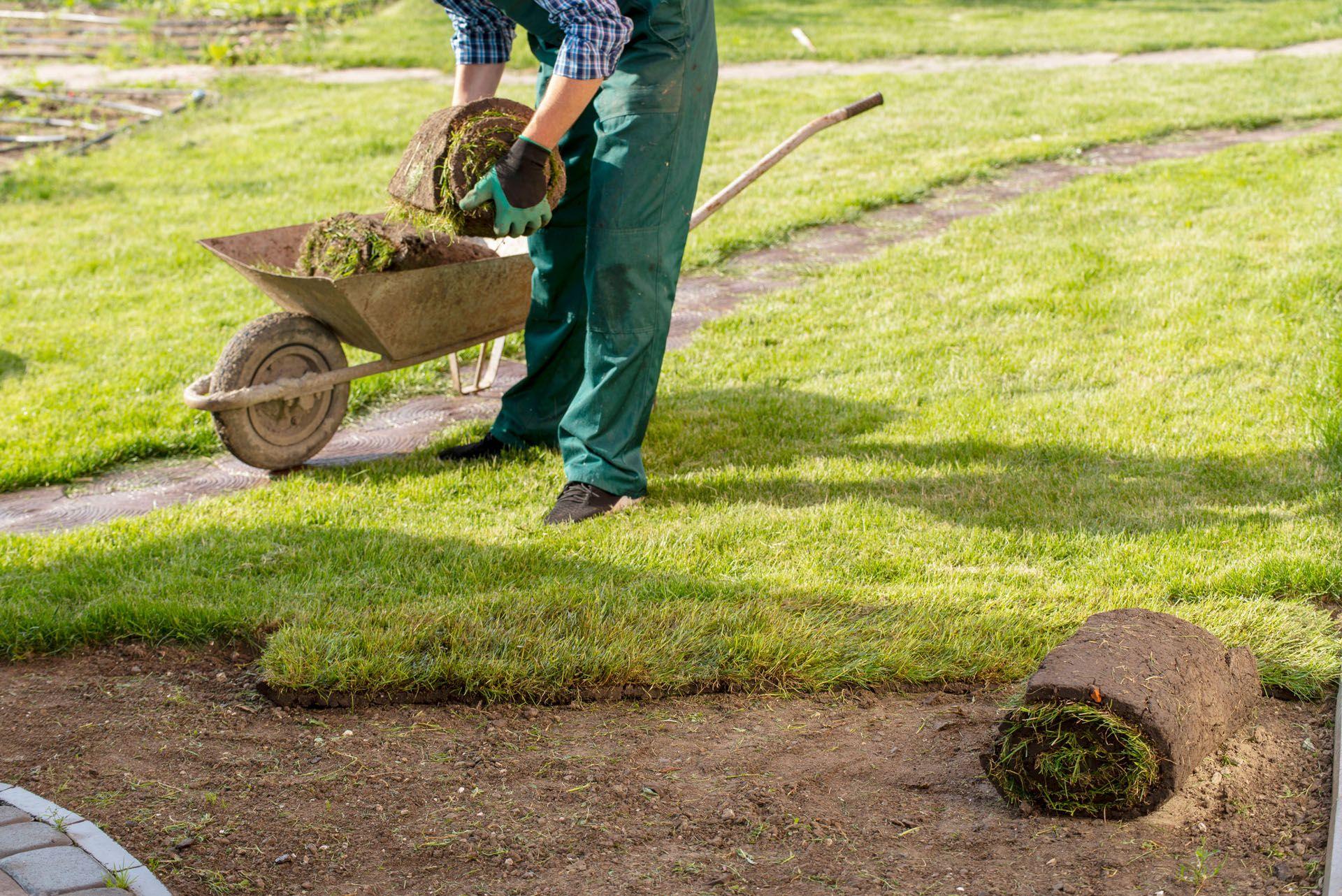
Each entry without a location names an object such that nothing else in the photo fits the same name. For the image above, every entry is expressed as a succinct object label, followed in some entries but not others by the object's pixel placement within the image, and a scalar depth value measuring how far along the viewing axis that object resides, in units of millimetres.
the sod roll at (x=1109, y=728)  5336
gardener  7977
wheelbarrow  8953
